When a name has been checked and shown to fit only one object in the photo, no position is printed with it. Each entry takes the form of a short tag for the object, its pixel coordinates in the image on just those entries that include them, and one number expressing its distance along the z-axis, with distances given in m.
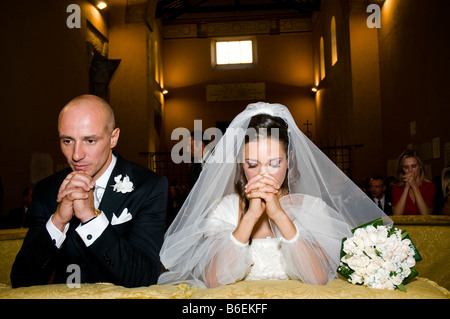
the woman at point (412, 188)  4.58
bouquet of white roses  1.31
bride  1.79
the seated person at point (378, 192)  5.83
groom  1.58
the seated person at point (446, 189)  4.25
